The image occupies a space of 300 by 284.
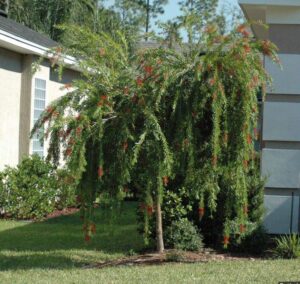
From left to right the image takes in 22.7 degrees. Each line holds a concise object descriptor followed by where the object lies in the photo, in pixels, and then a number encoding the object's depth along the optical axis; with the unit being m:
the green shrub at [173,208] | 10.38
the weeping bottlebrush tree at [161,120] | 8.70
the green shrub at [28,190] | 14.87
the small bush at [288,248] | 9.96
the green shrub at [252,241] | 10.26
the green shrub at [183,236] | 10.27
